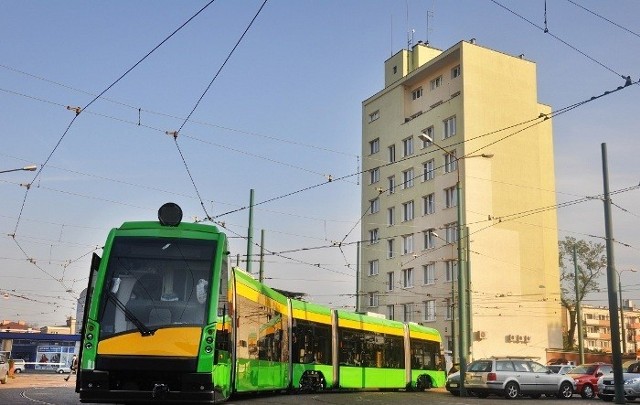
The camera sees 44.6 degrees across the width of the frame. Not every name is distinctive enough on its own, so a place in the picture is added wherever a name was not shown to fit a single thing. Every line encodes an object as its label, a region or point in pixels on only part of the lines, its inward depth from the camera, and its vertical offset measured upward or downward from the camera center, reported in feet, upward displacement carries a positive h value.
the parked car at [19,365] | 225.56 -0.59
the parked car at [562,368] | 103.77 +1.06
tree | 204.74 +28.44
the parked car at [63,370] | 233.10 -1.79
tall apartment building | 167.84 +36.27
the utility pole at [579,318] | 145.46 +11.09
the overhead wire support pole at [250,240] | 103.19 +16.80
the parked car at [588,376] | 98.58 +0.03
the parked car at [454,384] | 97.45 -1.31
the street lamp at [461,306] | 92.21 +8.23
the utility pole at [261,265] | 115.86 +15.49
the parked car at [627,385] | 82.38 -0.77
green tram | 40.96 +2.65
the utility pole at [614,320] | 73.56 +5.35
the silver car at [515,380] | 87.71 -0.51
